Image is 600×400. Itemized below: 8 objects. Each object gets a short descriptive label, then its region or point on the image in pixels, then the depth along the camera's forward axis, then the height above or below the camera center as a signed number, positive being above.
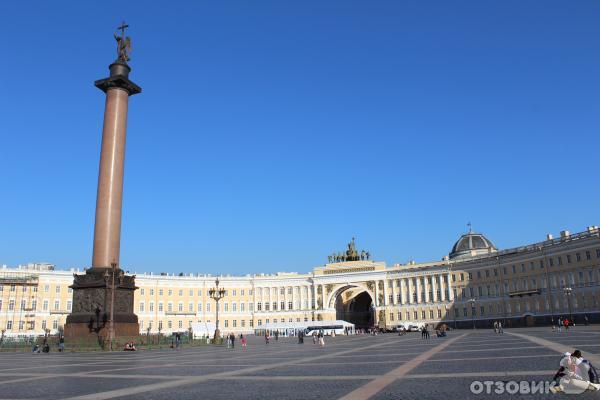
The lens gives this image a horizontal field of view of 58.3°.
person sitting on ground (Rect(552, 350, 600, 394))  13.33 -1.60
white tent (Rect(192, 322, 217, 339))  76.56 -1.22
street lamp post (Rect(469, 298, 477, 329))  102.25 +0.93
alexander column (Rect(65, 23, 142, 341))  39.00 +4.97
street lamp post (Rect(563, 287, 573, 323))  76.10 +0.95
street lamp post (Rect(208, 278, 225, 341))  55.89 -1.03
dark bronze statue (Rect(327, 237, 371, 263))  129.75 +14.55
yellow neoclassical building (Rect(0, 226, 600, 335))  86.06 +4.96
